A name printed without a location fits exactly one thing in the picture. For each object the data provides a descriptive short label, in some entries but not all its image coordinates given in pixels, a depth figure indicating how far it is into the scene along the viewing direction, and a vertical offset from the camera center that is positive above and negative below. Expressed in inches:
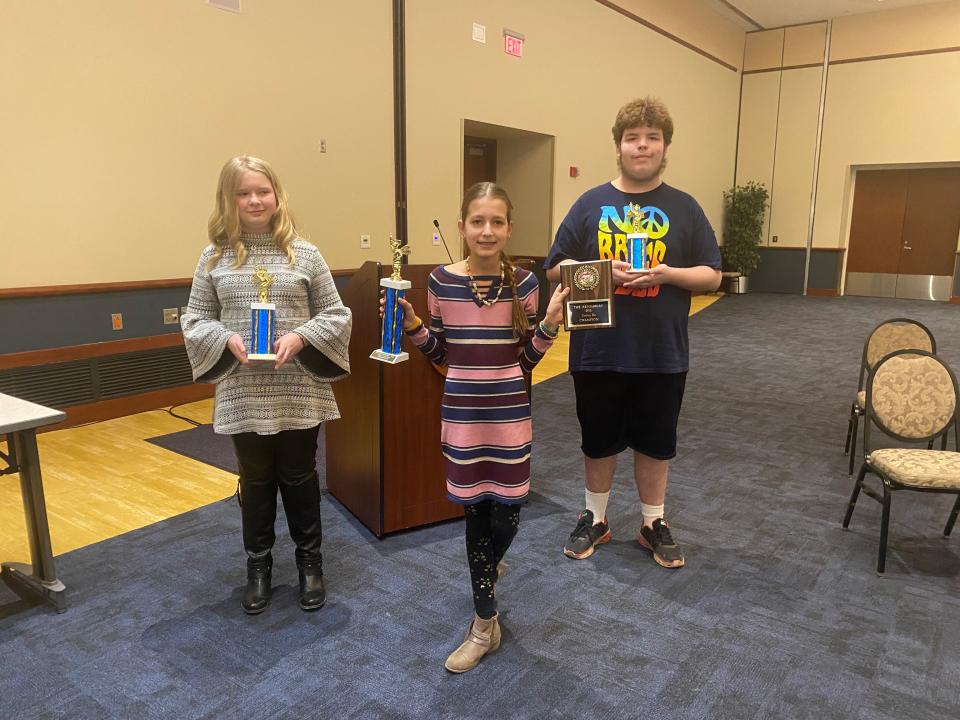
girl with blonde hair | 77.6 -10.9
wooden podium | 102.2 -28.8
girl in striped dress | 69.2 -12.1
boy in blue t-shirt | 85.0 -5.1
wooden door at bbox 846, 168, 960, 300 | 440.1 +4.3
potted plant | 479.2 +6.5
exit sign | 278.8 +77.8
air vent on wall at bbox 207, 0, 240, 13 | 178.7 +59.3
